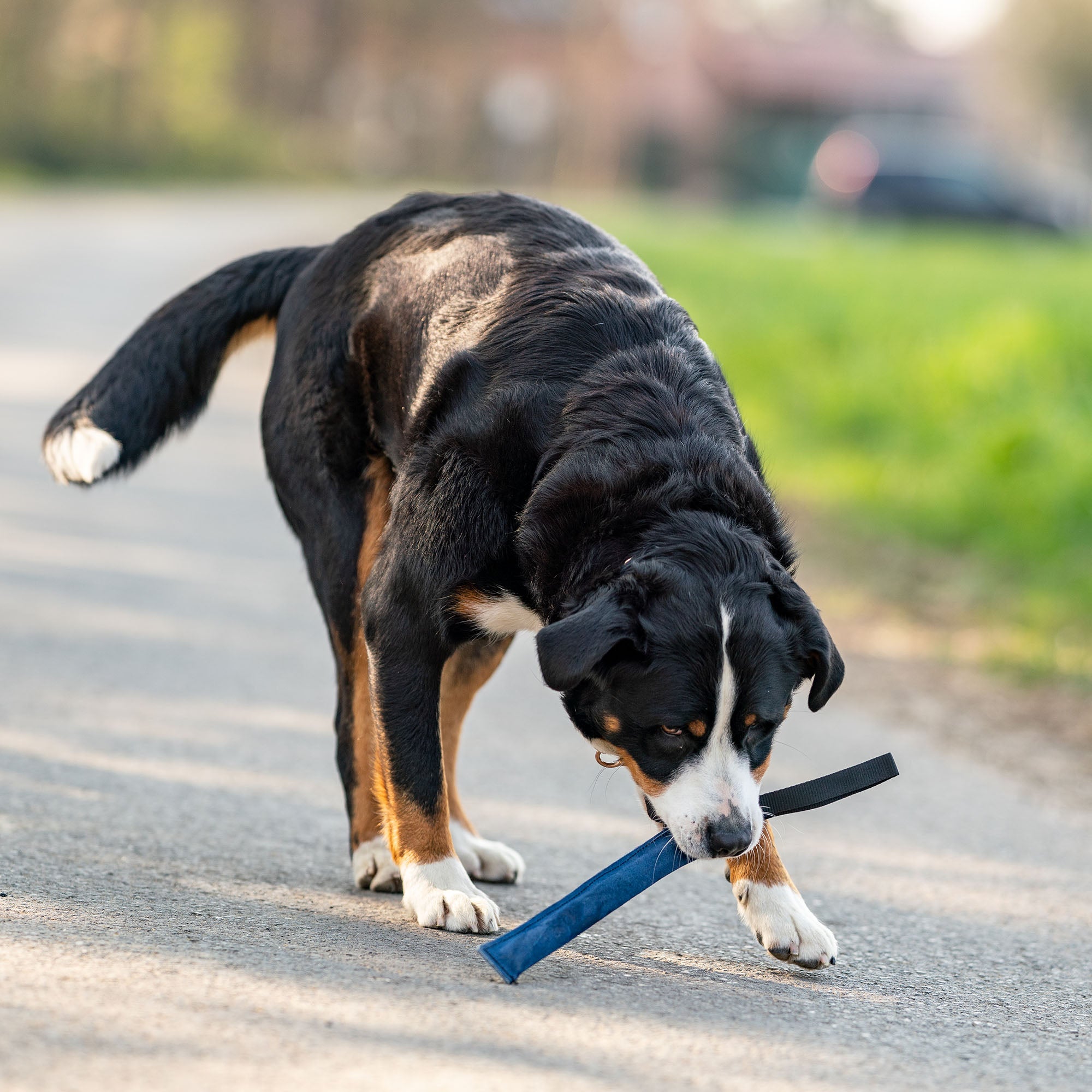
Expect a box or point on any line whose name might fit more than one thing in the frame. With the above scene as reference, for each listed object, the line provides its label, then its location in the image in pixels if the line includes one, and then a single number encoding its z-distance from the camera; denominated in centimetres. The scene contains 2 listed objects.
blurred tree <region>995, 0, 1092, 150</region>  10100
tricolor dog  636
